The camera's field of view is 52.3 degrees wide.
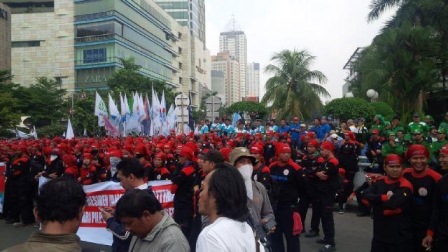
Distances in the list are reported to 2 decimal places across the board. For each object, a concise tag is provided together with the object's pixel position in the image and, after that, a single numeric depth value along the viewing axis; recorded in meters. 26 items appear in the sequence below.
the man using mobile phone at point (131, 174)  4.51
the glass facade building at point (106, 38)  61.81
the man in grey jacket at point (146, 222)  2.90
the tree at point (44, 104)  43.72
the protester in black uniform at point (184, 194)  6.81
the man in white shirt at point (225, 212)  2.42
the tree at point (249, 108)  30.95
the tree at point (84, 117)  42.56
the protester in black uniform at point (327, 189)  7.85
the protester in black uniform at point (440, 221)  4.84
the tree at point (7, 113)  29.36
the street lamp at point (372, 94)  21.52
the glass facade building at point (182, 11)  109.13
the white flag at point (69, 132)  18.94
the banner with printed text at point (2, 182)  11.06
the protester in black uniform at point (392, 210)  4.96
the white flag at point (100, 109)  20.86
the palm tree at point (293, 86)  33.47
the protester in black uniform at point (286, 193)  6.50
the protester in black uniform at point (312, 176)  8.45
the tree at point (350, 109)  19.38
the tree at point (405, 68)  23.86
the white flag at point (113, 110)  21.64
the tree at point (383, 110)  19.48
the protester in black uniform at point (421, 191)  5.15
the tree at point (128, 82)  45.56
